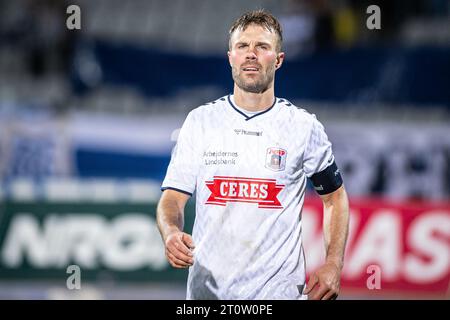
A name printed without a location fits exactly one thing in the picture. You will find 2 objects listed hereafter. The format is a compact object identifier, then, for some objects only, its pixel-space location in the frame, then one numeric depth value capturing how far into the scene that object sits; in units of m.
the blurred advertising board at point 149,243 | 20.08
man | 9.85
